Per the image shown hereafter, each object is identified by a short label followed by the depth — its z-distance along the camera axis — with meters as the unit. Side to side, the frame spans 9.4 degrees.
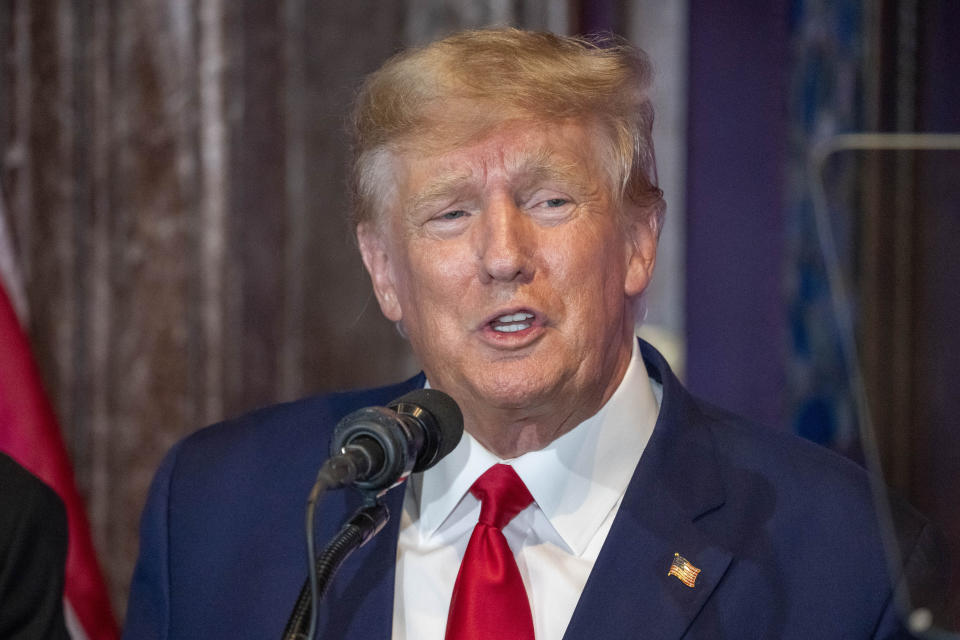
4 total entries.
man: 3.57
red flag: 3.85
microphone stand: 3.39
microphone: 3.40
